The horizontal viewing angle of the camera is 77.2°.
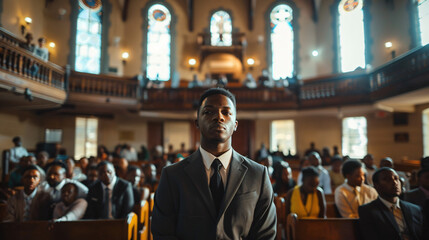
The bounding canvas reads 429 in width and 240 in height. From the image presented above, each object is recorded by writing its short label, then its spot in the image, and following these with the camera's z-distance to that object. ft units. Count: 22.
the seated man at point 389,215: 6.72
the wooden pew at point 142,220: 8.73
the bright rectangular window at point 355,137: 33.92
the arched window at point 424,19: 29.48
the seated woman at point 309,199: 9.35
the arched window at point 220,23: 44.80
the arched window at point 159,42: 43.44
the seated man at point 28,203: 8.88
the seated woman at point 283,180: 12.62
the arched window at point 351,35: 37.68
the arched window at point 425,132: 27.40
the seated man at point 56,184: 9.48
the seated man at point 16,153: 22.58
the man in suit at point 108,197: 9.09
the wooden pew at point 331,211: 10.22
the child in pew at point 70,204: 8.58
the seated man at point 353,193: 9.20
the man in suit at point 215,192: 3.75
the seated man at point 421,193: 9.39
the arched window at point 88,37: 38.58
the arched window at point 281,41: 43.65
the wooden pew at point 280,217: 10.06
